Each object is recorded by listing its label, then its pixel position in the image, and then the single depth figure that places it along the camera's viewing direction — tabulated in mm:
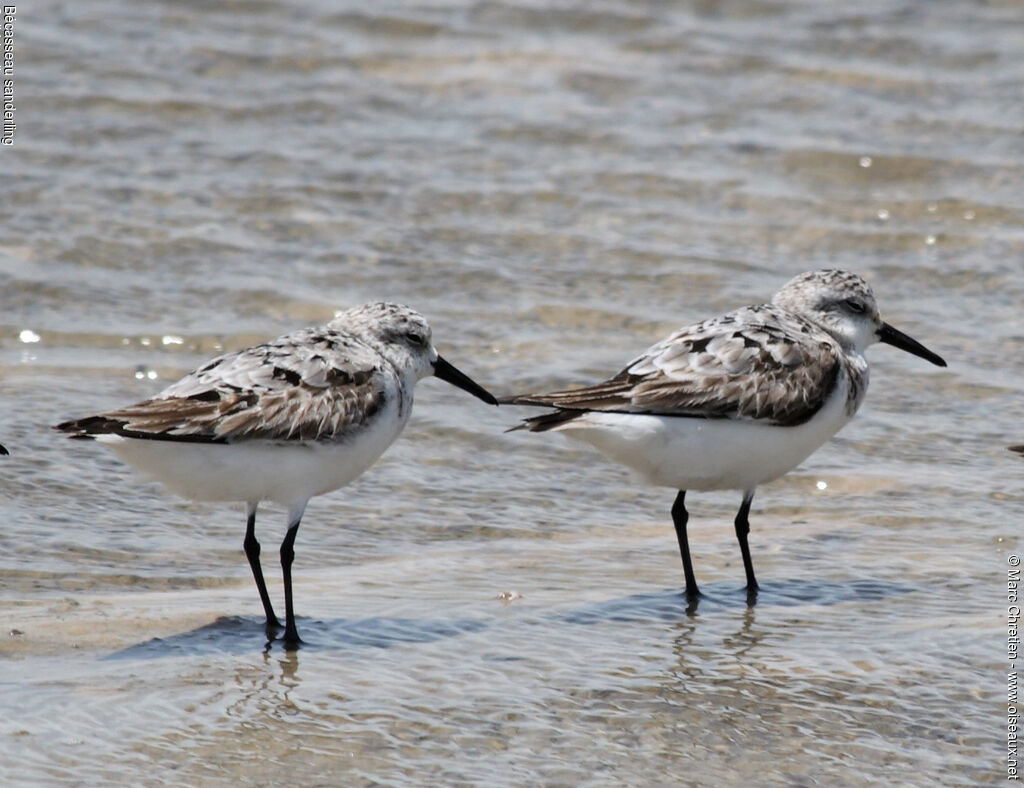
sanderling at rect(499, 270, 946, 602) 15320
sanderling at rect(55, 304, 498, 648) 13969
